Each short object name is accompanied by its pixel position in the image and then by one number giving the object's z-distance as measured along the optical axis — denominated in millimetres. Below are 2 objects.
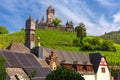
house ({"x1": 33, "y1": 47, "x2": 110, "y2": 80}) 57525
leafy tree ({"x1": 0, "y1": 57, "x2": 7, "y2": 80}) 20359
